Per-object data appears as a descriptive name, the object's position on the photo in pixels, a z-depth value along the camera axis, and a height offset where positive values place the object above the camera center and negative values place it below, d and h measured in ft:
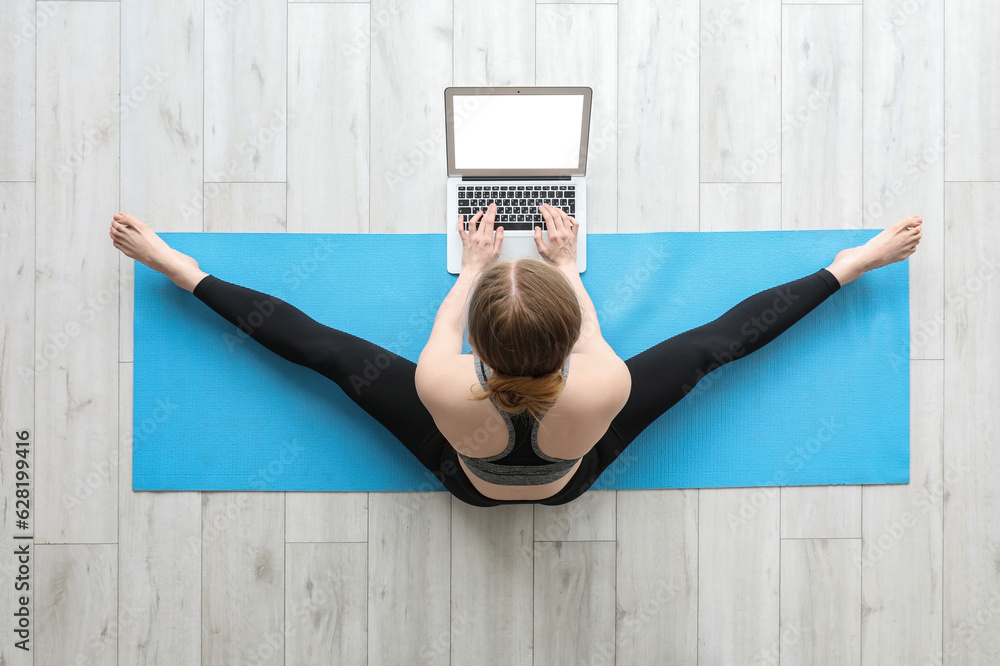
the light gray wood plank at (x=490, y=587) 4.72 -2.10
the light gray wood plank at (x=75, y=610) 4.69 -2.30
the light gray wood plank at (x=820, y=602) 4.78 -2.23
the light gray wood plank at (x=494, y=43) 4.79 +2.41
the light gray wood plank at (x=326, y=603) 4.72 -2.24
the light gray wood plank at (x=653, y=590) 4.75 -2.13
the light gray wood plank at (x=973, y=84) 4.90 +2.13
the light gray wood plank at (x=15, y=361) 4.72 -0.27
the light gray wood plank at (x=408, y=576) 4.73 -2.01
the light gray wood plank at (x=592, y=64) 4.80 +2.23
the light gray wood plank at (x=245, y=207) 4.80 +1.02
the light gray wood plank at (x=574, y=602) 4.74 -2.23
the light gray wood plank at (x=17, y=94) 4.77 +1.94
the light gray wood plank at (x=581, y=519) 4.75 -1.55
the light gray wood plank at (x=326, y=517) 4.73 -1.54
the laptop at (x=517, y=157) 4.29 +1.36
